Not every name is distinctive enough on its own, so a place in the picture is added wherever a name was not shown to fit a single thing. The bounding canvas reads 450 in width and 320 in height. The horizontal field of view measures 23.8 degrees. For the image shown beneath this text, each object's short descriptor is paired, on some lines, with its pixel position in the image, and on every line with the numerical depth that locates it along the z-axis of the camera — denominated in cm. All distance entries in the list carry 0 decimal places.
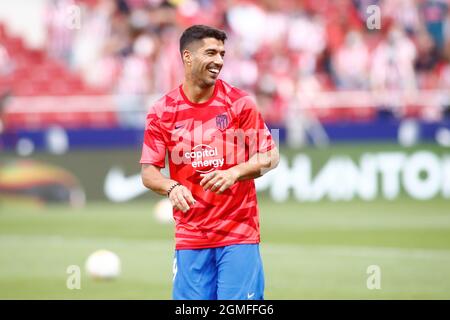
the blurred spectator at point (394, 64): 2198
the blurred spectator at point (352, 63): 2288
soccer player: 734
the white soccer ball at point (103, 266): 1249
